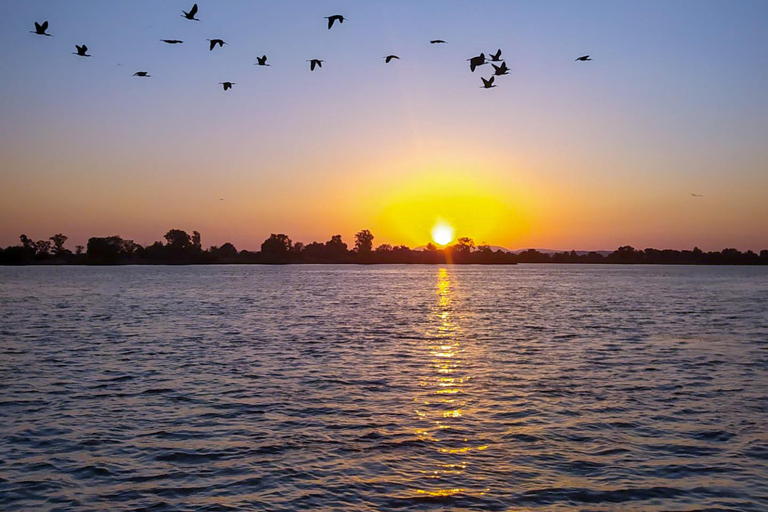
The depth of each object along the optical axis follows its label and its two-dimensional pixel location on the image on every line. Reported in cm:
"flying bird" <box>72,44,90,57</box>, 2184
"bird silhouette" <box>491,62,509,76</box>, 2441
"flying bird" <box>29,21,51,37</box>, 1995
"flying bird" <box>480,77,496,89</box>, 2452
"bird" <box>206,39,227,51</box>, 2378
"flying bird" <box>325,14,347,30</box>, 2189
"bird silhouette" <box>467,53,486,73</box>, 2210
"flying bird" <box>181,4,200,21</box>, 1980
